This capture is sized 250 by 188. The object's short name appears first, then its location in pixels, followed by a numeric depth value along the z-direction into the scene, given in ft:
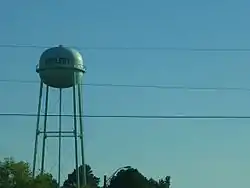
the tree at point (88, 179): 440.37
